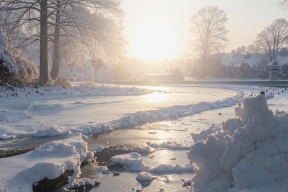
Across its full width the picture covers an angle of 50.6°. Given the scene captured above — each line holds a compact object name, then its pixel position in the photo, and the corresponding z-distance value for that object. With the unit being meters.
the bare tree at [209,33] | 57.91
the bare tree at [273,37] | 70.69
